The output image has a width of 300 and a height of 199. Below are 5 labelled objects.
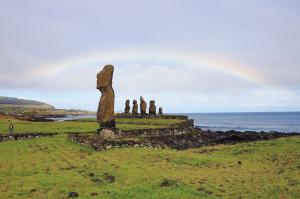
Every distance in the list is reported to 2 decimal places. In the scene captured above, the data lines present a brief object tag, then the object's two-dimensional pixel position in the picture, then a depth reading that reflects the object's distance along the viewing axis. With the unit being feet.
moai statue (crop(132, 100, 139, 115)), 225.35
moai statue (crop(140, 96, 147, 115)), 217.77
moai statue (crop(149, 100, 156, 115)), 220.43
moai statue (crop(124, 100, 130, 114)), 233.96
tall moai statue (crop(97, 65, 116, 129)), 114.11
